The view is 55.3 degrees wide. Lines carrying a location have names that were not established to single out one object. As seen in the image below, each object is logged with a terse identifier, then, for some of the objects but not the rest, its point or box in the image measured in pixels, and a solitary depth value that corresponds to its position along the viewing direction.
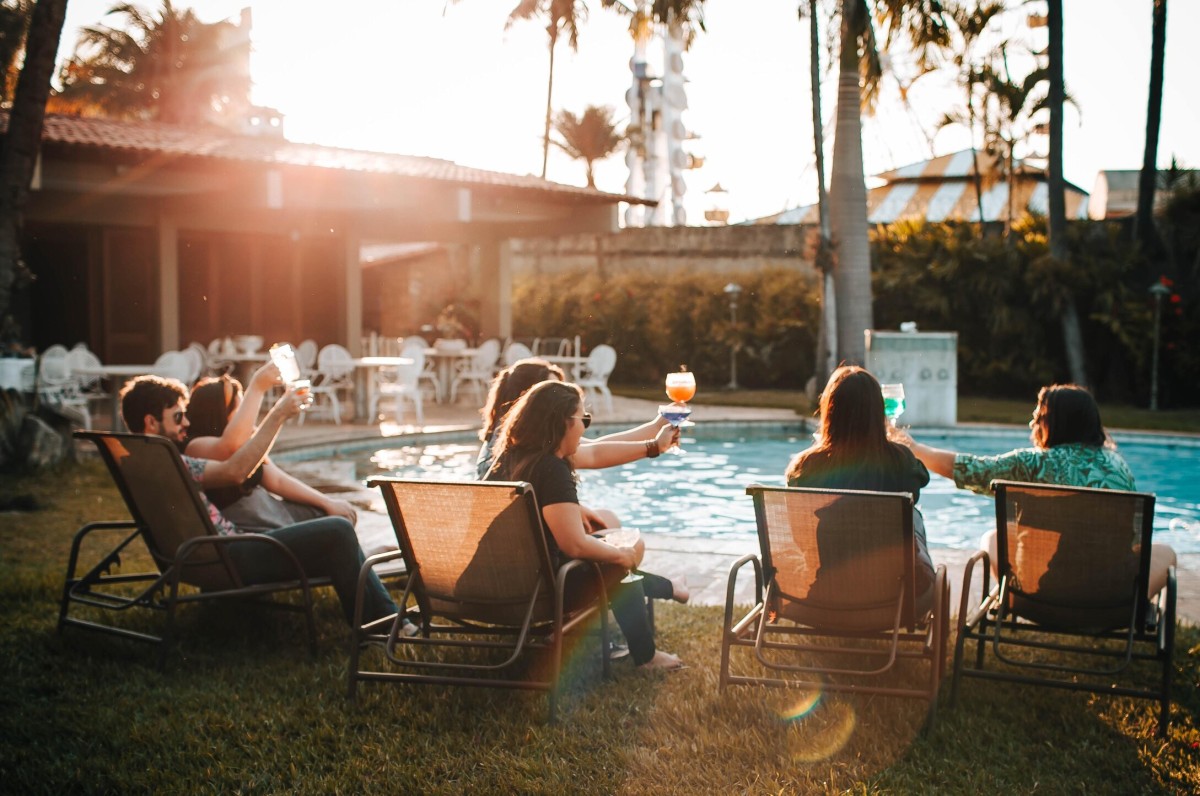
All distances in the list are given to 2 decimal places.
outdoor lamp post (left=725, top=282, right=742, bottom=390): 19.56
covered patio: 12.98
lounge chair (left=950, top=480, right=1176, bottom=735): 3.45
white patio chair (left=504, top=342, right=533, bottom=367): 14.65
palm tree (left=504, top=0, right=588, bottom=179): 24.27
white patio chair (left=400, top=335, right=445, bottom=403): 13.49
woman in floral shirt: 3.97
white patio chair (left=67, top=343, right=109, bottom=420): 11.01
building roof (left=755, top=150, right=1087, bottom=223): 31.81
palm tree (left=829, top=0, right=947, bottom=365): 12.92
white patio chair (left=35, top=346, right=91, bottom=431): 9.96
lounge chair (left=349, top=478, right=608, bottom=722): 3.52
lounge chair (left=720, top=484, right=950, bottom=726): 3.43
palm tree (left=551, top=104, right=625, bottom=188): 35.34
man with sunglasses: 4.23
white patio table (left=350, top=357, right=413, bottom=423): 13.02
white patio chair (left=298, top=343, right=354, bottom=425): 12.99
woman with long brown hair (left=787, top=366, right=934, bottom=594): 3.67
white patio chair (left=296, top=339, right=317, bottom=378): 14.53
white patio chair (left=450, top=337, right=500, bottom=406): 15.34
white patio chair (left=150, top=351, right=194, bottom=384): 10.62
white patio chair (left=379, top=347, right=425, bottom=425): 13.18
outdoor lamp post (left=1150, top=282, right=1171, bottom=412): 15.66
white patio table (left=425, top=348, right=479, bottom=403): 16.12
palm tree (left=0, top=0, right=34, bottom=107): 25.25
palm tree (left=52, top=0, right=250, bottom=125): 30.81
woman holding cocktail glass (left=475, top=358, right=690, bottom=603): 4.19
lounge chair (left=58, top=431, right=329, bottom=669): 4.00
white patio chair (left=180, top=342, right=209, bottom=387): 11.37
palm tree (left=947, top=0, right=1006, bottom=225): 14.74
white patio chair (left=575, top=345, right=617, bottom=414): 14.16
